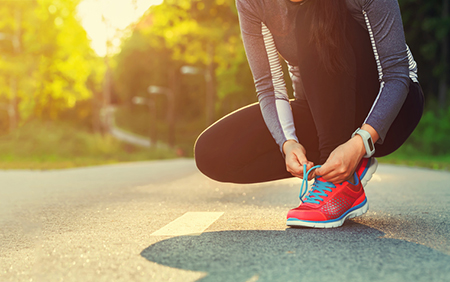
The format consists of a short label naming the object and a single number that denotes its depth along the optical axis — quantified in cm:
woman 245
